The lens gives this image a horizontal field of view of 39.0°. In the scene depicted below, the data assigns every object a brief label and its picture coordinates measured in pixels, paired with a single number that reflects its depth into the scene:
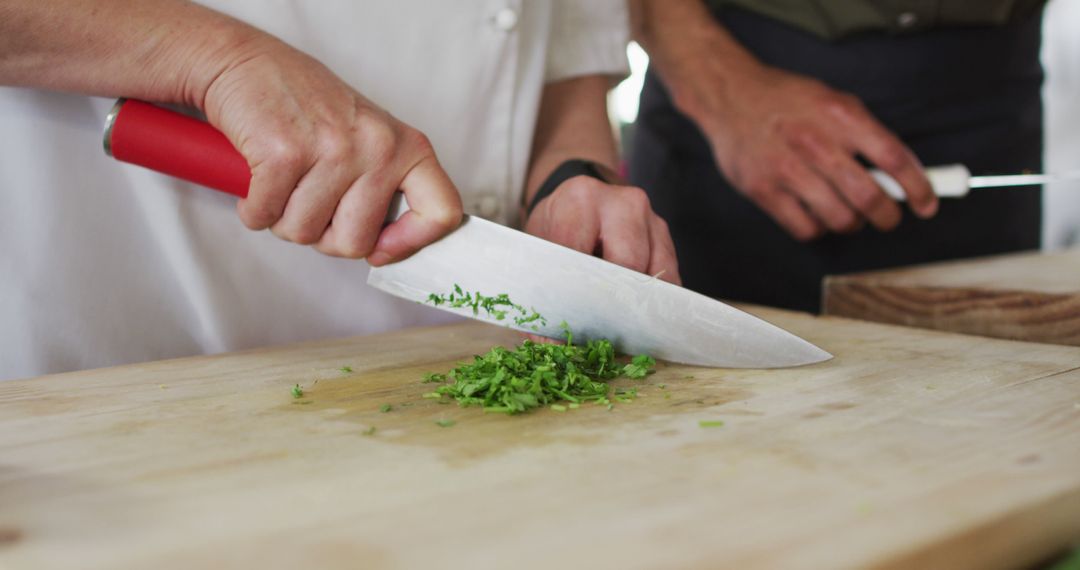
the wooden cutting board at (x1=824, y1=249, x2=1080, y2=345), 0.74
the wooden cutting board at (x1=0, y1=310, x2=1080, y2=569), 0.50
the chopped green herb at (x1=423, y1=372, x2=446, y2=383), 0.66
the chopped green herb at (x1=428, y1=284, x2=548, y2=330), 0.69
